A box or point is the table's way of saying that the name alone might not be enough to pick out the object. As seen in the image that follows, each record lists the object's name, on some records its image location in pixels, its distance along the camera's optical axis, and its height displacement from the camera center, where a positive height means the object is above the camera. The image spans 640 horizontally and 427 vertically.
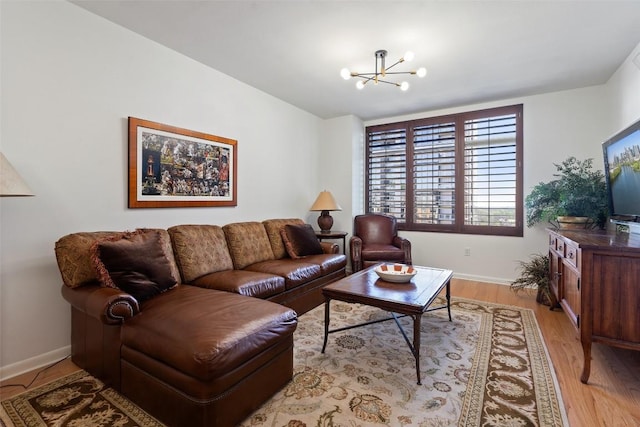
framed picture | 2.56 +0.42
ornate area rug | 1.54 -1.07
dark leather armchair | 3.89 -0.46
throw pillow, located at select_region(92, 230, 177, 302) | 1.84 -0.36
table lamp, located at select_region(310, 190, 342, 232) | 4.29 +0.03
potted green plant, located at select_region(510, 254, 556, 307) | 3.19 -0.77
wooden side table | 4.19 -0.35
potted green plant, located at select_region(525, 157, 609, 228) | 3.03 +0.14
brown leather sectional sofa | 1.38 -0.68
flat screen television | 2.18 +0.30
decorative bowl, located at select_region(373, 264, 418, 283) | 2.38 -0.51
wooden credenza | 1.75 -0.50
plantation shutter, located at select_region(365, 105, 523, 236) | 4.04 +0.58
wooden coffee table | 1.88 -0.59
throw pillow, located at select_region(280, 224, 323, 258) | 3.50 -0.38
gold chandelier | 2.61 +1.46
